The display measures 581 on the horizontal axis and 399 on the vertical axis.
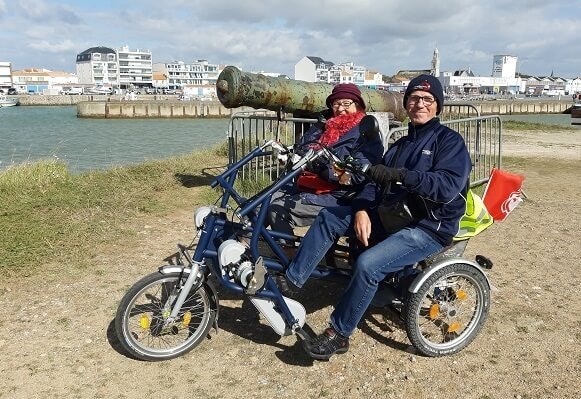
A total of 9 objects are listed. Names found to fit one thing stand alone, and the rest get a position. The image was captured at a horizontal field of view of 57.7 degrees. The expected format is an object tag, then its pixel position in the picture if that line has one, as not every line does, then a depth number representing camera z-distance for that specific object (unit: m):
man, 2.97
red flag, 3.62
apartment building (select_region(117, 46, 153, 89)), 141.88
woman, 3.69
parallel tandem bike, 3.08
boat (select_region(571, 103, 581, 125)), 35.91
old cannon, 6.67
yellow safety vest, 3.39
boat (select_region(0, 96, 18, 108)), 79.86
